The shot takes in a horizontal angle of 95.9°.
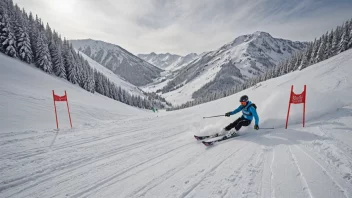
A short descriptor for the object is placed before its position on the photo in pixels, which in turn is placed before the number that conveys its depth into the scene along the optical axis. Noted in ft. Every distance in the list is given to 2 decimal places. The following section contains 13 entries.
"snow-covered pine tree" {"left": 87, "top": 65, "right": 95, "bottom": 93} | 171.70
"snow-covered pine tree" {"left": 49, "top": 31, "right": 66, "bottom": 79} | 149.18
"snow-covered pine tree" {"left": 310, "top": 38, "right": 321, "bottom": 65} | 183.98
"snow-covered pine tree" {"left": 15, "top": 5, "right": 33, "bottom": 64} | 129.29
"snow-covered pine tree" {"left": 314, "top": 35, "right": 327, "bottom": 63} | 176.47
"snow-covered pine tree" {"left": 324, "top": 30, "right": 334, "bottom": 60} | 171.94
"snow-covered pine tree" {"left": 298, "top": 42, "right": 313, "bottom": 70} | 192.24
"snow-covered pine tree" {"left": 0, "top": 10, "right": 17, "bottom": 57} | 120.88
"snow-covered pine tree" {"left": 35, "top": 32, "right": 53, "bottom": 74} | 138.02
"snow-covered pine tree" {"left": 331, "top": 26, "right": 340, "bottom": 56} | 166.87
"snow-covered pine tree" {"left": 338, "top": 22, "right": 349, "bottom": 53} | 157.38
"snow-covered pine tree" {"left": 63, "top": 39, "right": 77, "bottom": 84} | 159.08
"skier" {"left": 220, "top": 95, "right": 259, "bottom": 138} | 25.99
